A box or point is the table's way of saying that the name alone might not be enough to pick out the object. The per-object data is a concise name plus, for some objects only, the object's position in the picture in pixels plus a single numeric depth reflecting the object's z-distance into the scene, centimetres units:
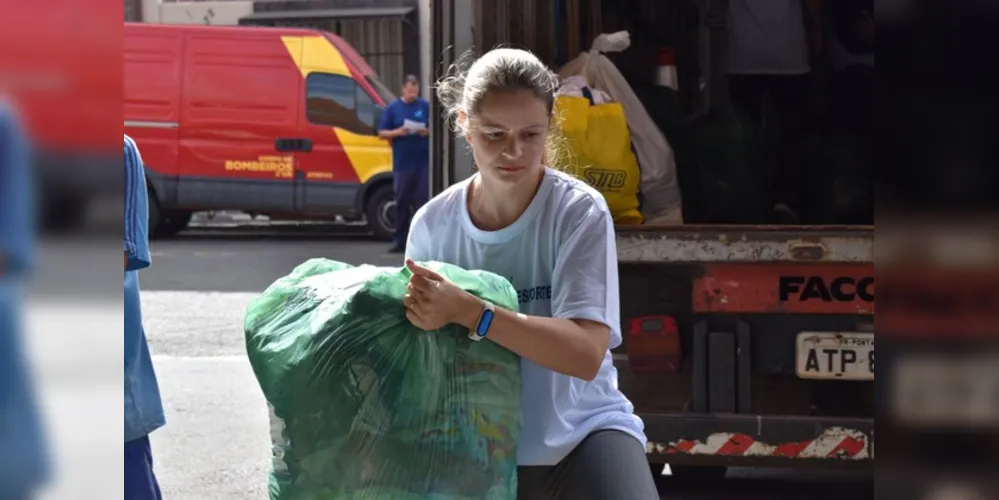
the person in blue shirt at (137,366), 311
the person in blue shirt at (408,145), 1505
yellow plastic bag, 505
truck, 486
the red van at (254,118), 1587
